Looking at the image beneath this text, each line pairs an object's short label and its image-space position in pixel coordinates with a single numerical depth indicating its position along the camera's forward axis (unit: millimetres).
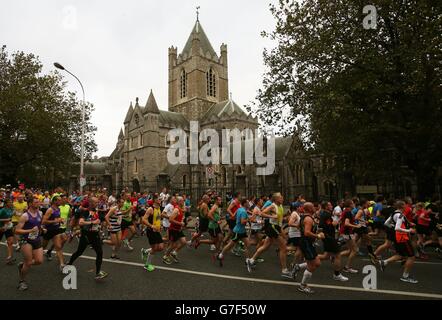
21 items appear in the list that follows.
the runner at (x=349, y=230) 8945
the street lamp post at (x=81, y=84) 20828
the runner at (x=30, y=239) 7000
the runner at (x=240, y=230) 9523
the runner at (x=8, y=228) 9561
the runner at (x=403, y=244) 7781
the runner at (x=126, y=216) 11602
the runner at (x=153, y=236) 8867
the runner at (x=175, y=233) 9695
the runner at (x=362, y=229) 9805
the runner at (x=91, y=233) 7691
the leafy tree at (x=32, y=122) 29219
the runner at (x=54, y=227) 8719
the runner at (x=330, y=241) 7984
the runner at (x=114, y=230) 10297
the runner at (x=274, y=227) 8648
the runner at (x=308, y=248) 6789
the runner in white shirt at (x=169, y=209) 10011
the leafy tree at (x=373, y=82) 14305
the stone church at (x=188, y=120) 44469
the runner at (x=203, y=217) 11898
